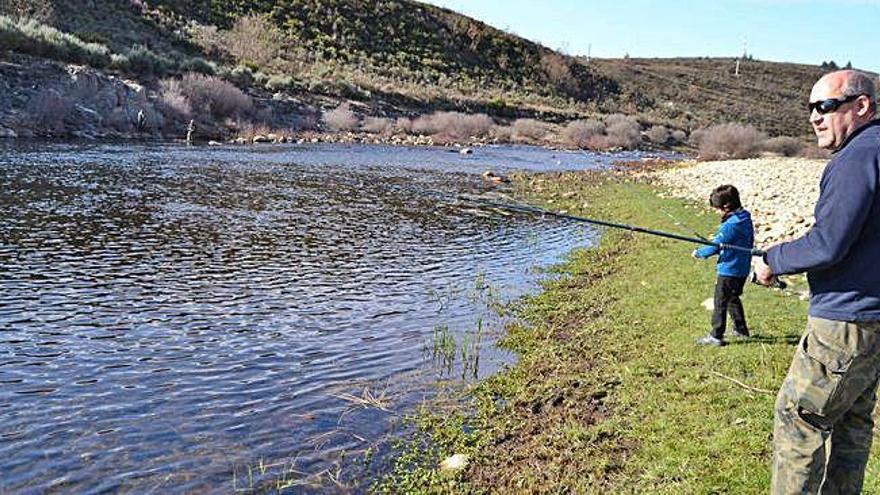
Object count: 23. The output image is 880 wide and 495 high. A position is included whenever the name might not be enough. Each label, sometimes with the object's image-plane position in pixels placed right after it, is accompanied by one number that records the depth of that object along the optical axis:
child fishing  9.50
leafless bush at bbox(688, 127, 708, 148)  77.48
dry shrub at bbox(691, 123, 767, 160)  59.81
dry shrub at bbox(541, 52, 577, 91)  108.32
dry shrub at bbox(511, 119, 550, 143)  68.12
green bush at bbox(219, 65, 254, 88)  57.61
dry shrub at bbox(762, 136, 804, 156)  63.78
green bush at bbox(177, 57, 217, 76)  56.33
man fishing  4.29
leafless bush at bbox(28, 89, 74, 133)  38.88
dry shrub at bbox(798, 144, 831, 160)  68.88
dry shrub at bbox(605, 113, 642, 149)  69.12
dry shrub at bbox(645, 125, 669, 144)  76.05
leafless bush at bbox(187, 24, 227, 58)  69.77
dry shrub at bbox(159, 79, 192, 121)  46.75
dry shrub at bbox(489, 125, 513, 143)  65.75
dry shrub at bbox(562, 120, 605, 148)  67.44
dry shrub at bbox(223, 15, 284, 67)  73.44
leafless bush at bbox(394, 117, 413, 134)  61.84
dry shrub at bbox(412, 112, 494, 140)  62.69
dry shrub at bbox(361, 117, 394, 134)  59.29
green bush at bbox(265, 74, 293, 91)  59.91
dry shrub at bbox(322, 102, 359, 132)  57.47
